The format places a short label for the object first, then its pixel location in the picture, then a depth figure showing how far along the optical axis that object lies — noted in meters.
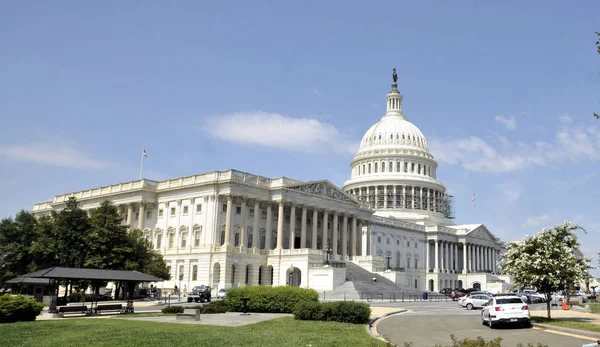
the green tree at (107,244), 67.94
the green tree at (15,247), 70.81
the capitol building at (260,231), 83.81
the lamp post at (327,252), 81.94
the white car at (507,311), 32.06
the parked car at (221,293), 70.84
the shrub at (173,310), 41.53
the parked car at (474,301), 54.66
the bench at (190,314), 35.06
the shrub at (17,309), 34.94
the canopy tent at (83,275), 42.97
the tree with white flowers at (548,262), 36.69
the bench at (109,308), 44.54
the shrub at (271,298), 41.81
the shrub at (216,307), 41.49
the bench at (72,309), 42.88
